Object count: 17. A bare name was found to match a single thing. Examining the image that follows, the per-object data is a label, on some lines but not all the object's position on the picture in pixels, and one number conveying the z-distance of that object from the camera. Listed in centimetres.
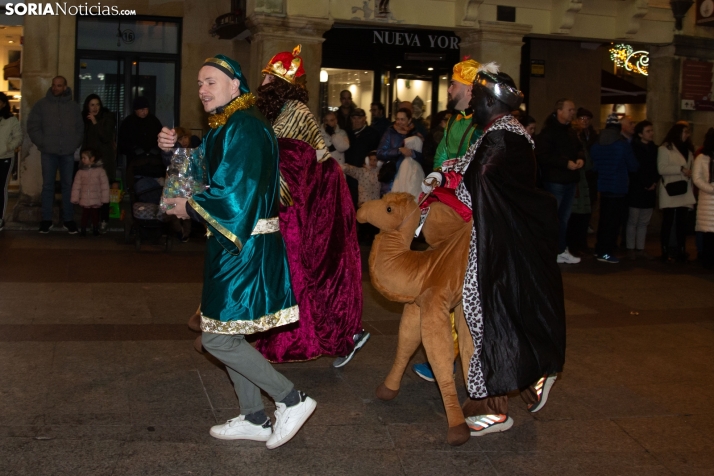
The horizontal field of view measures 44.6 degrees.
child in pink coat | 1148
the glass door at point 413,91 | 1672
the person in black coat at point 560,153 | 1049
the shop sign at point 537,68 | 1708
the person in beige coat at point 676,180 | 1144
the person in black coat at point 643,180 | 1161
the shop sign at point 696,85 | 1425
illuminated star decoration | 1995
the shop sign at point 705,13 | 1394
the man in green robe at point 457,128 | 521
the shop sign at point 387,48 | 1619
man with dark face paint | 447
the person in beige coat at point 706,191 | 1071
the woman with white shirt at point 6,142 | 1155
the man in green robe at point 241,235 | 403
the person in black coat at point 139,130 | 1234
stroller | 1052
